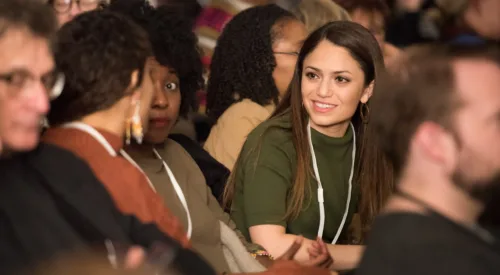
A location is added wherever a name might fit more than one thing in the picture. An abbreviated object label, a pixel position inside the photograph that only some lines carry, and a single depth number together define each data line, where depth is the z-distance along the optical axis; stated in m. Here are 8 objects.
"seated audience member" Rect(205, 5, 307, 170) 6.36
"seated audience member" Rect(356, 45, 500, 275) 3.15
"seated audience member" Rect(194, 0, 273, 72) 7.49
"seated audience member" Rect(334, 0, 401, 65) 7.91
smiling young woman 4.92
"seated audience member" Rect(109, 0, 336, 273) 4.25
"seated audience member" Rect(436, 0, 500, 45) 5.19
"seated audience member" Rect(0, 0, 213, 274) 3.11
